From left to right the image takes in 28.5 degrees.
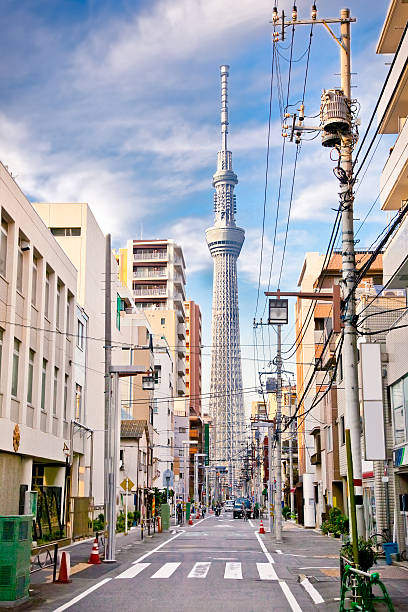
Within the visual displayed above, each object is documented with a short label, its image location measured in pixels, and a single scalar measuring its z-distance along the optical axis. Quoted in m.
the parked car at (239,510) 83.44
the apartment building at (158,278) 120.38
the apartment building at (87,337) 42.68
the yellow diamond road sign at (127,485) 35.93
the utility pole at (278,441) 39.61
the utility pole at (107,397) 26.30
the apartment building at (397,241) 24.33
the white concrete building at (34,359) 26.77
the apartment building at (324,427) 43.84
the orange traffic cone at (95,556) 25.61
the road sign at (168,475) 52.94
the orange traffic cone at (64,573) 20.22
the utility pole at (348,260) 16.06
